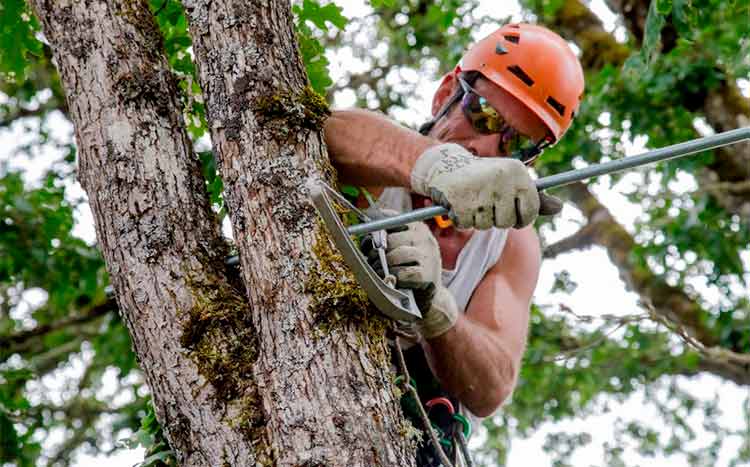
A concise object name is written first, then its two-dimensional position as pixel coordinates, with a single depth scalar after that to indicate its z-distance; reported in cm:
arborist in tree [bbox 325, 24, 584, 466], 431
